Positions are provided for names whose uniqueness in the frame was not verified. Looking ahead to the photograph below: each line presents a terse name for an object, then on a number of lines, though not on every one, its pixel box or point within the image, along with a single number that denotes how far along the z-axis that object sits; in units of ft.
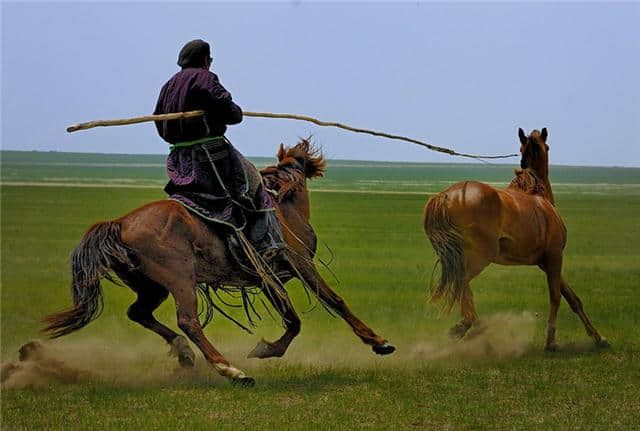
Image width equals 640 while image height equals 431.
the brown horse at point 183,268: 50.90
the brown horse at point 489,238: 64.95
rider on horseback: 53.36
